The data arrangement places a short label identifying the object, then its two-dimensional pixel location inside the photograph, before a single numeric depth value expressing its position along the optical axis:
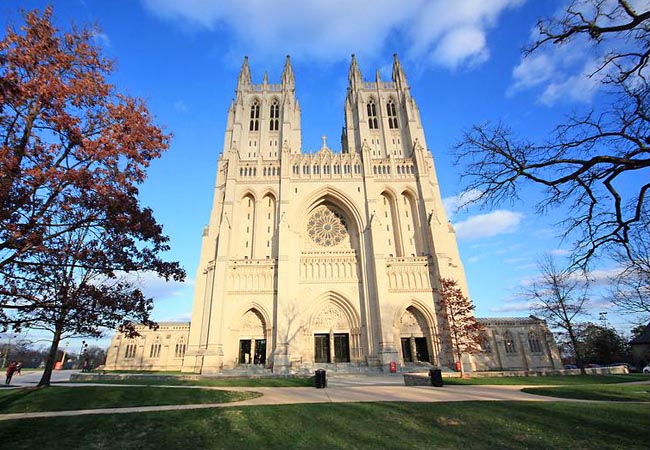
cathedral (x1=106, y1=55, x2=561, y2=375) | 28.98
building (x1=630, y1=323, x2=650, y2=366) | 37.01
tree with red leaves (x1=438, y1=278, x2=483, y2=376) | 22.27
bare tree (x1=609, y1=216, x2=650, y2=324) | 13.98
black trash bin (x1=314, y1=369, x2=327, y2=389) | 14.29
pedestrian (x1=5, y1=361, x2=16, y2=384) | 16.78
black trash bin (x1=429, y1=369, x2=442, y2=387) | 14.46
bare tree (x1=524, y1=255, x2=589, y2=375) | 23.38
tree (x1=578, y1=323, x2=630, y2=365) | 41.59
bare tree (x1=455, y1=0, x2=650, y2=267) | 5.62
